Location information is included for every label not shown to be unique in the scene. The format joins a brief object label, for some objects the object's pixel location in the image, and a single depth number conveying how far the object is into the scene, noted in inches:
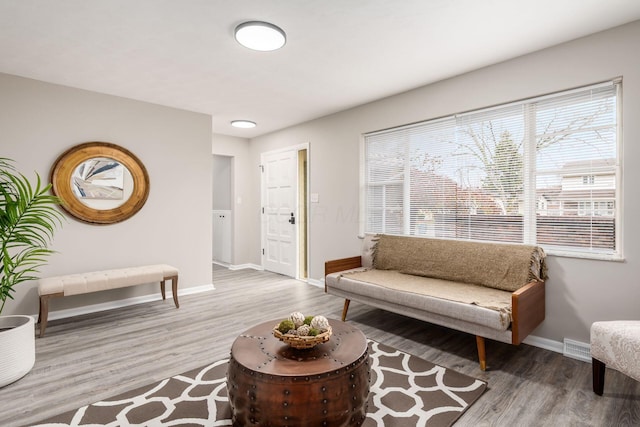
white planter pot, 85.4
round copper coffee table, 58.4
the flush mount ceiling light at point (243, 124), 195.1
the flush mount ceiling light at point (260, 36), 92.3
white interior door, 211.2
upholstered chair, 69.7
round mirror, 138.0
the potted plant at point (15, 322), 86.0
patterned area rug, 71.5
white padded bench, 117.3
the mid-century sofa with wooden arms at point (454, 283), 93.3
